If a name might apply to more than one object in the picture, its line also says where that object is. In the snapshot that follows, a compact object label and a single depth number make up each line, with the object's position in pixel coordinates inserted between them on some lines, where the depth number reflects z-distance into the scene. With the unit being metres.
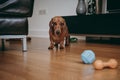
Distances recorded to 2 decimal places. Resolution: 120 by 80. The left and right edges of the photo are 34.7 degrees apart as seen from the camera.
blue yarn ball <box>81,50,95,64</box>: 1.25
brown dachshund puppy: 2.01
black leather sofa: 1.71
